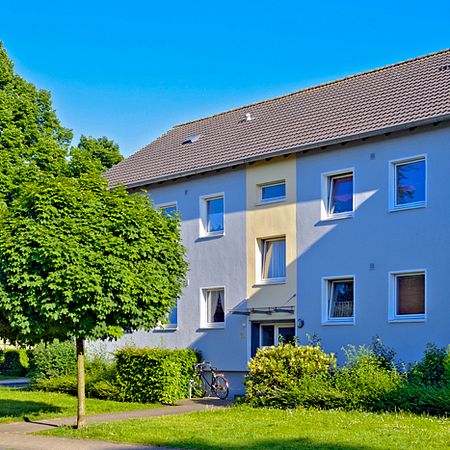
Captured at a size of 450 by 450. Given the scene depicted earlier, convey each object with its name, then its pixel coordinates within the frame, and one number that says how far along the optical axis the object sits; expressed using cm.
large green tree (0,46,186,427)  1533
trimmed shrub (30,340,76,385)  2667
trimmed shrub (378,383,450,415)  1672
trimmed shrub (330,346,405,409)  1792
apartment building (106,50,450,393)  2019
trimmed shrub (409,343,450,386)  1789
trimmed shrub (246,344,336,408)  1914
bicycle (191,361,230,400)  2323
